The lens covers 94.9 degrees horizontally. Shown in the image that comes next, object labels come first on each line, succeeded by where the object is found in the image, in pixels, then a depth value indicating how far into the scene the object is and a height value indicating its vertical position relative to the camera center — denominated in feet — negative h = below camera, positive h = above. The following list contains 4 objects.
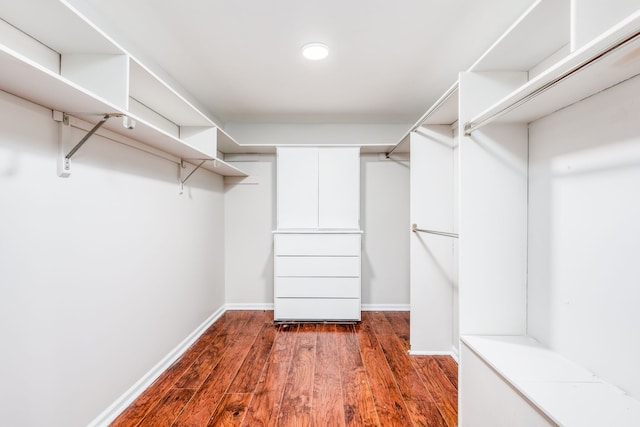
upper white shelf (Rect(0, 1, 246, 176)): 3.44 +2.27
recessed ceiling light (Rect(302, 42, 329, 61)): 6.39 +3.67
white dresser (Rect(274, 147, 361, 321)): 10.59 -2.14
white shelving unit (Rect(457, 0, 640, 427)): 3.26 -0.10
